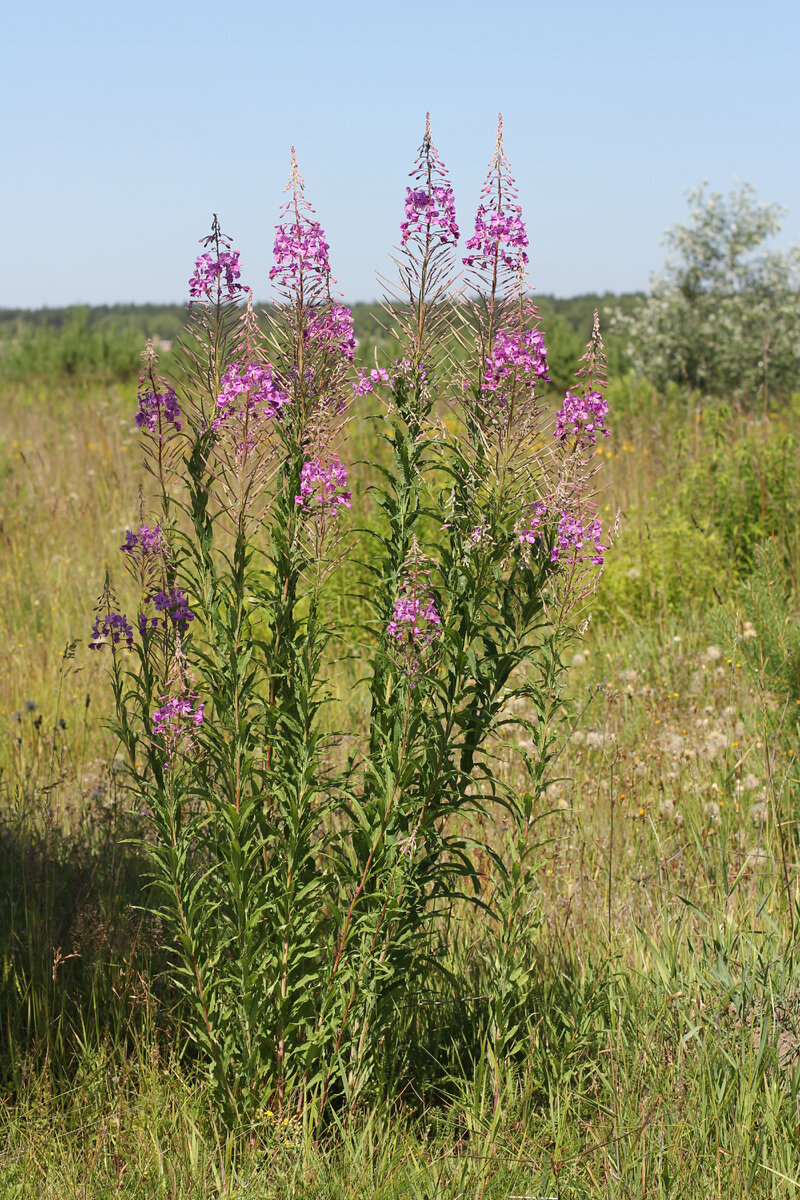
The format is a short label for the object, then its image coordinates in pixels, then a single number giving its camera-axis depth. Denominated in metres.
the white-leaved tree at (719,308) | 21.97
